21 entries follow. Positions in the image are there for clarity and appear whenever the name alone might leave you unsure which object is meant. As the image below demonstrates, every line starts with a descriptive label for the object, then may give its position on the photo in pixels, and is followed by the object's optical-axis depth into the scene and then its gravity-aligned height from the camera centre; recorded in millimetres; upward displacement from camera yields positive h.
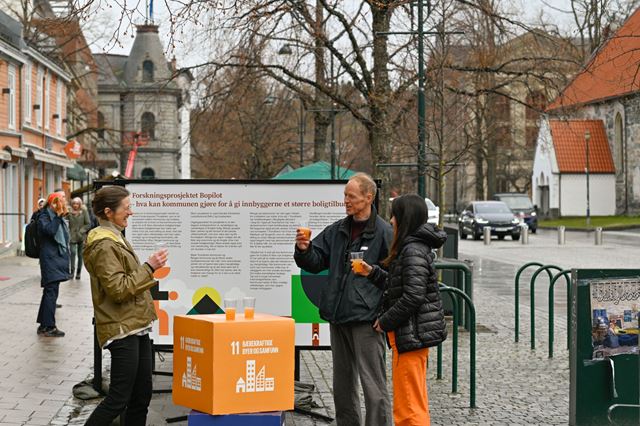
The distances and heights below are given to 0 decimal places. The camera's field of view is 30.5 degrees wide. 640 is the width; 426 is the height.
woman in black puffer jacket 7285 -621
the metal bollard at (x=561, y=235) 44625 -1208
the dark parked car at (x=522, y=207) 58594 -186
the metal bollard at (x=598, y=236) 43250 -1200
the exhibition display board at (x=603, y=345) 8250 -1003
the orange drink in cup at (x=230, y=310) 6559 -602
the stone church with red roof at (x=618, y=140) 72250 +4066
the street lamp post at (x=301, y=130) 41000 +2598
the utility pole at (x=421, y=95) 16844 +1568
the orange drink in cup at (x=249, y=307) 6660 -601
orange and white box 6422 -901
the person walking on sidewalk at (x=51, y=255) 14250 -660
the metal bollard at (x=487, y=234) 46500 -1229
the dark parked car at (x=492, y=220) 50344 -723
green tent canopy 23875 +631
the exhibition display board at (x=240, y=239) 9492 -300
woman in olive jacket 7137 -582
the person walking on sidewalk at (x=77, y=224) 23781 -458
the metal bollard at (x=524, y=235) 46400 -1258
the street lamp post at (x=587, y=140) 64262 +3780
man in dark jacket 7629 -641
